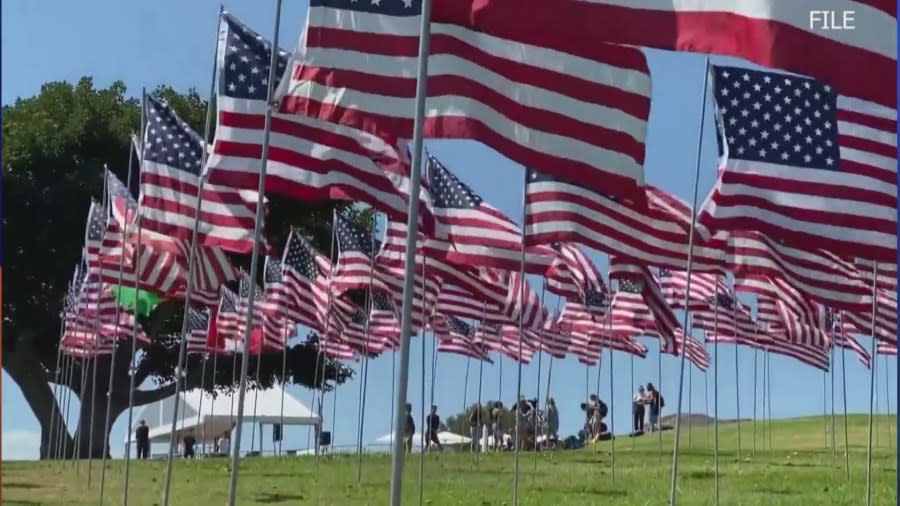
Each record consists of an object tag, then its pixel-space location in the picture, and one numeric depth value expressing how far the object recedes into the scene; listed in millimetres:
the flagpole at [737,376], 41888
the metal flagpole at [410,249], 8852
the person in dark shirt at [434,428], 44950
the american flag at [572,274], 28266
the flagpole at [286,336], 35675
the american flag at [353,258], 28156
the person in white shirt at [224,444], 52688
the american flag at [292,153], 15125
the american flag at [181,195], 18047
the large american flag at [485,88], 10938
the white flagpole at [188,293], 15766
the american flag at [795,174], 13469
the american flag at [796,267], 18469
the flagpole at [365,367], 27869
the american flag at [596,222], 16828
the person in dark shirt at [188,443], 55469
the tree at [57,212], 48500
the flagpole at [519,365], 15330
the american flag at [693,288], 31819
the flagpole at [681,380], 13170
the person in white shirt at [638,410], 47188
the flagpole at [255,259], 12730
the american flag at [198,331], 44312
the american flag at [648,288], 20562
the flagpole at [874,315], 15133
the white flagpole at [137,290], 18938
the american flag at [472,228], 20266
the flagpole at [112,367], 21688
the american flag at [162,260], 24250
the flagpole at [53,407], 45662
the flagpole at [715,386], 25803
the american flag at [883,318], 28359
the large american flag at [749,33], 9555
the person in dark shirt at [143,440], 47719
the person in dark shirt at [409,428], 42769
